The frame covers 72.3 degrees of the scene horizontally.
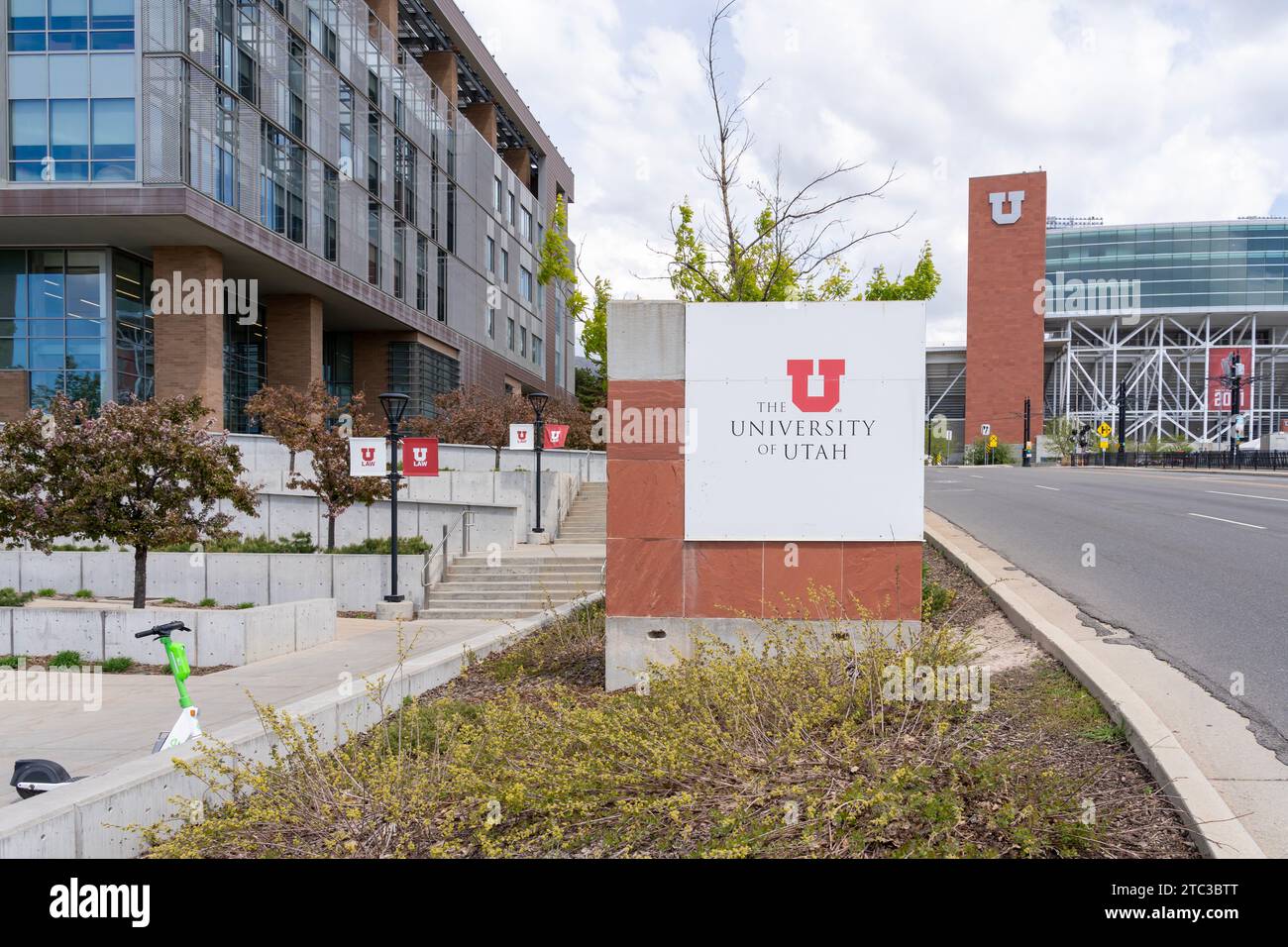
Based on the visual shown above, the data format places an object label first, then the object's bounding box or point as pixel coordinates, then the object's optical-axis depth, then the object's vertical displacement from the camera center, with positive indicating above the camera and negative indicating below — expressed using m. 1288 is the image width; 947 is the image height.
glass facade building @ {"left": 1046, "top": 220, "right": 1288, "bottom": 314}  92.50 +21.64
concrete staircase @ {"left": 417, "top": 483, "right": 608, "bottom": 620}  16.16 -2.31
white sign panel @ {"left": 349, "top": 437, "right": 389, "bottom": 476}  15.79 +0.04
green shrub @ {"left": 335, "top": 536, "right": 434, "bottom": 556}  16.66 -1.64
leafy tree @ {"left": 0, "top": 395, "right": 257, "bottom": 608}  12.02 -0.24
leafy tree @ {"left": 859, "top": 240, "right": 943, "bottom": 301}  14.26 +2.93
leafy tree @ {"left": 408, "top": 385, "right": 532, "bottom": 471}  29.47 +1.55
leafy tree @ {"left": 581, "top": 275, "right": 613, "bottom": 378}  16.00 +2.92
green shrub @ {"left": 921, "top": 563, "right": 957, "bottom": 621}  8.36 -1.29
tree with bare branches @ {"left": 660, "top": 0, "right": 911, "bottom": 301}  11.51 +2.90
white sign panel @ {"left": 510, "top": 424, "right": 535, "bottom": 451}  22.48 +0.67
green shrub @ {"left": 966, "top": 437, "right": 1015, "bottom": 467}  81.81 +1.14
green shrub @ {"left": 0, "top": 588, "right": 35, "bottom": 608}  12.48 -2.02
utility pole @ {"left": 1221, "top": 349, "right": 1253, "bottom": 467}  47.95 +4.91
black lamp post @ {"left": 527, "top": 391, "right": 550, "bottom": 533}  20.69 +1.27
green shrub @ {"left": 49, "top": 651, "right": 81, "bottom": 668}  11.15 -2.54
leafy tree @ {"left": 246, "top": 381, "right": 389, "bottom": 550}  16.67 +0.09
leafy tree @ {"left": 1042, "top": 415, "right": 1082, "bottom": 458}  77.00 +2.97
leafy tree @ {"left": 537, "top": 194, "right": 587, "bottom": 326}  14.82 +3.40
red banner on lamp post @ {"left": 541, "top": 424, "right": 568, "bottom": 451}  25.66 +0.83
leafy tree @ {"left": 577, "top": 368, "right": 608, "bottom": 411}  55.01 +5.91
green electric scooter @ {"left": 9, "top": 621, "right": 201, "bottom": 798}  4.95 -1.78
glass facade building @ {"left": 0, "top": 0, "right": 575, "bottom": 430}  28.11 +11.17
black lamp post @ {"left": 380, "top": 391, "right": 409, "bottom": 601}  15.41 +0.27
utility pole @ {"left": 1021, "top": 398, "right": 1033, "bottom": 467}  79.44 +3.92
